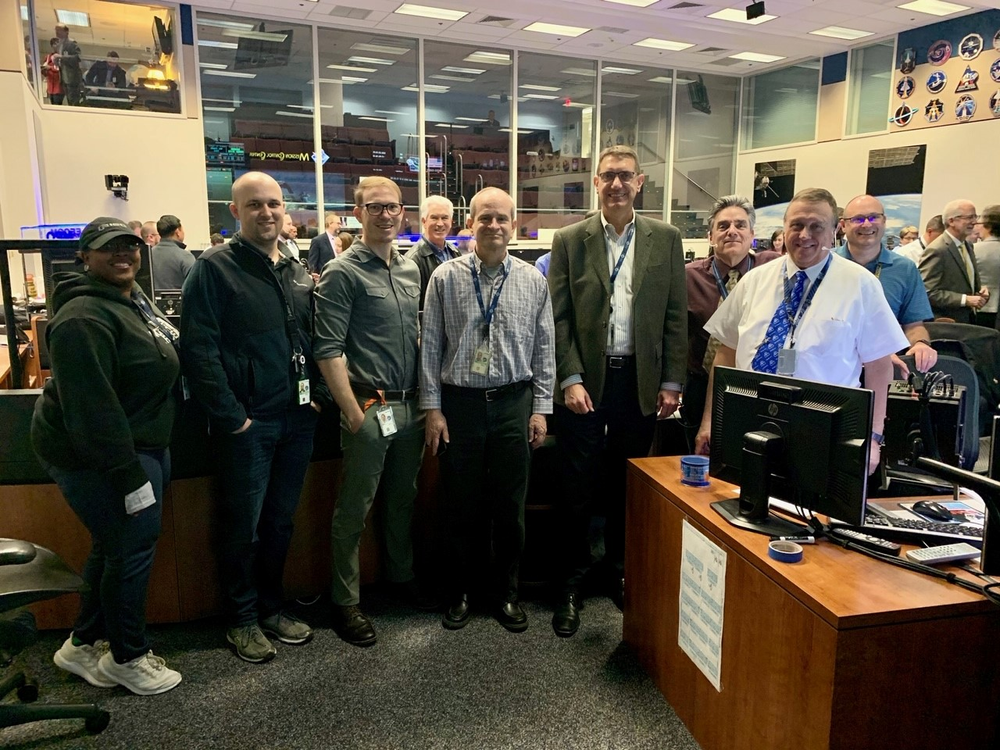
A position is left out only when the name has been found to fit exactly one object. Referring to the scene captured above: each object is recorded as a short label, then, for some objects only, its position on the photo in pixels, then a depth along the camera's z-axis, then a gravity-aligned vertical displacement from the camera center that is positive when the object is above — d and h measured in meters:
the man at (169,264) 6.16 -0.11
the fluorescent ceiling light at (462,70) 10.21 +2.68
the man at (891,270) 2.96 -0.06
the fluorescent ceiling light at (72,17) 7.91 +2.62
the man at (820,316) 2.07 -0.18
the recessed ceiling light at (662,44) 9.80 +2.95
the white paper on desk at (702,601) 1.77 -0.90
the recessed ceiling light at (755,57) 10.61 +2.99
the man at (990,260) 5.09 -0.03
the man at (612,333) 2.57 -0.29
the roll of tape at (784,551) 1.56 -0.66
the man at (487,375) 2.44 -0.43
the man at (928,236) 6.58 +0.18
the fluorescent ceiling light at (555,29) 9.05 +2.92
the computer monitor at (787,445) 1.57 -0.46
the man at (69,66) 7.97 +2.09
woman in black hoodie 1.89 -0.50
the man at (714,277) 2.92 -0.10
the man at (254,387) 2.18 -0.43
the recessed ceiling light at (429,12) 8.24 +2.85
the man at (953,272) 4.79 -0.12
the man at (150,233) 6.95 +0.19
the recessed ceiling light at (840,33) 9.29 +2.96
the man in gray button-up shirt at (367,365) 2.35 -0.38
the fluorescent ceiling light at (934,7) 8.16 +2.91
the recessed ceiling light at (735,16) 8.45 +2.90
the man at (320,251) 6.07 +0.01
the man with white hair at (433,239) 3.43 +0.07
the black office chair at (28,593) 1.74 -0.85
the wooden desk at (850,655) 1.36 -0.81
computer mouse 1.82 -0.67
